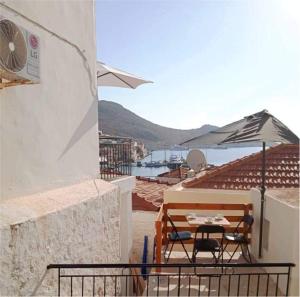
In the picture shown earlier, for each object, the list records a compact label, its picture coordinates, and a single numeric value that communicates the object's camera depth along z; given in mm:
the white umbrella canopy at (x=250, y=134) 5613
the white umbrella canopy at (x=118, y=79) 6377
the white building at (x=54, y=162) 2928
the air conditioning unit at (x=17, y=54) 2643
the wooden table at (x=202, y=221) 6219
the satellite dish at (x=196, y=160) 15688
